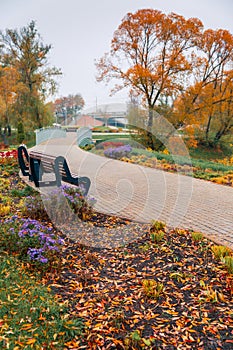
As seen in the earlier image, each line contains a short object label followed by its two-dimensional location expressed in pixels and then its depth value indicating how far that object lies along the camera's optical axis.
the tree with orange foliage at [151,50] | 16.02
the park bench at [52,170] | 5.12
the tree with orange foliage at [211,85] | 17.59
